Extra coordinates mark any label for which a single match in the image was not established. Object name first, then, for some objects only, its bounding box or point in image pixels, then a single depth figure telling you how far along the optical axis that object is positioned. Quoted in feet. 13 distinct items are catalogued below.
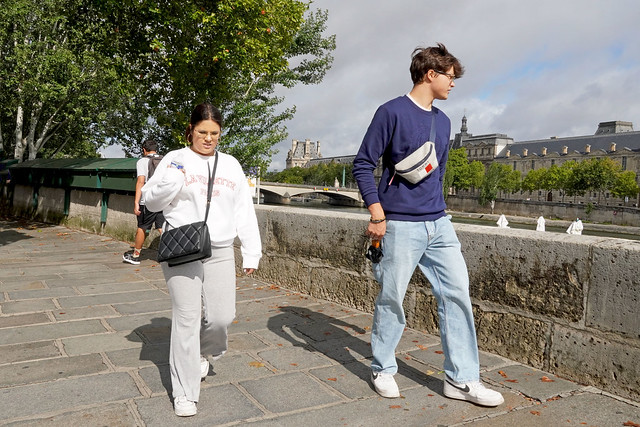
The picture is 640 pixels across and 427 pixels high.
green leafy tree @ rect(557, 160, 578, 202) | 243.09
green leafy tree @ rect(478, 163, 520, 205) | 257.14
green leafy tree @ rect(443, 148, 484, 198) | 293.43
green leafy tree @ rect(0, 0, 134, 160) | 69.31
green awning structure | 30.68
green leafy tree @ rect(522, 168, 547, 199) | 275.80
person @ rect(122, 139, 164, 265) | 20.88
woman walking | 8.77
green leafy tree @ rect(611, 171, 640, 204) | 233.14
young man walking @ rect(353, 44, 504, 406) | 9.62
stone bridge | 234.91
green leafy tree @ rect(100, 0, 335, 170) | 40.04
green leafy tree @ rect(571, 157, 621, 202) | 229.66
